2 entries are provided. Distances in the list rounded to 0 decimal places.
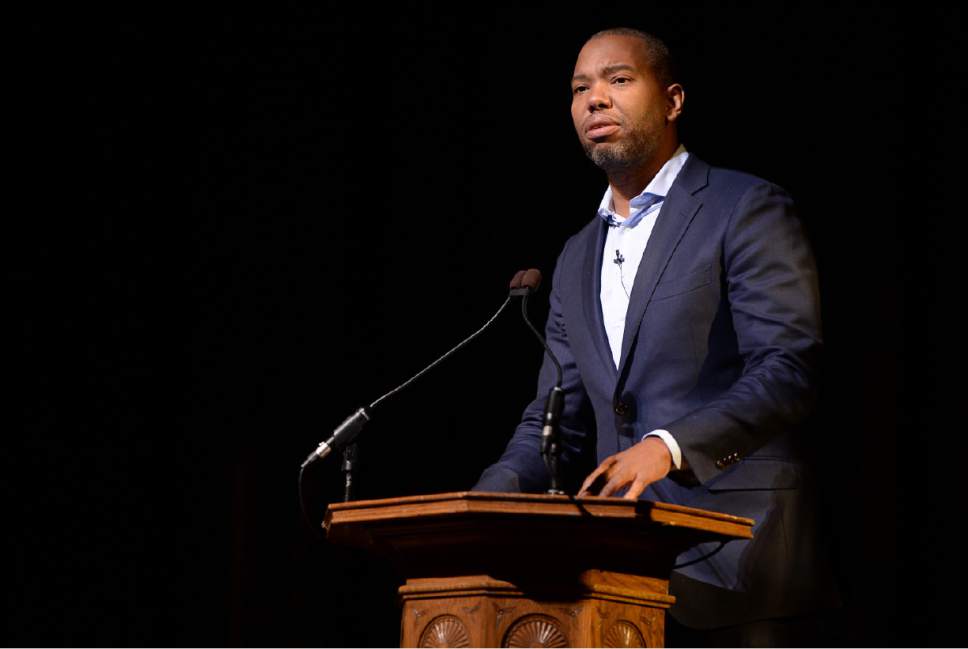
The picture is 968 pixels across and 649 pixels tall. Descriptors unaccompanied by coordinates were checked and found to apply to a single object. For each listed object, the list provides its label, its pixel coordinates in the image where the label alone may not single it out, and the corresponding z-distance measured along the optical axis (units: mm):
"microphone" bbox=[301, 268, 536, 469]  4535
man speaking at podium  4613
